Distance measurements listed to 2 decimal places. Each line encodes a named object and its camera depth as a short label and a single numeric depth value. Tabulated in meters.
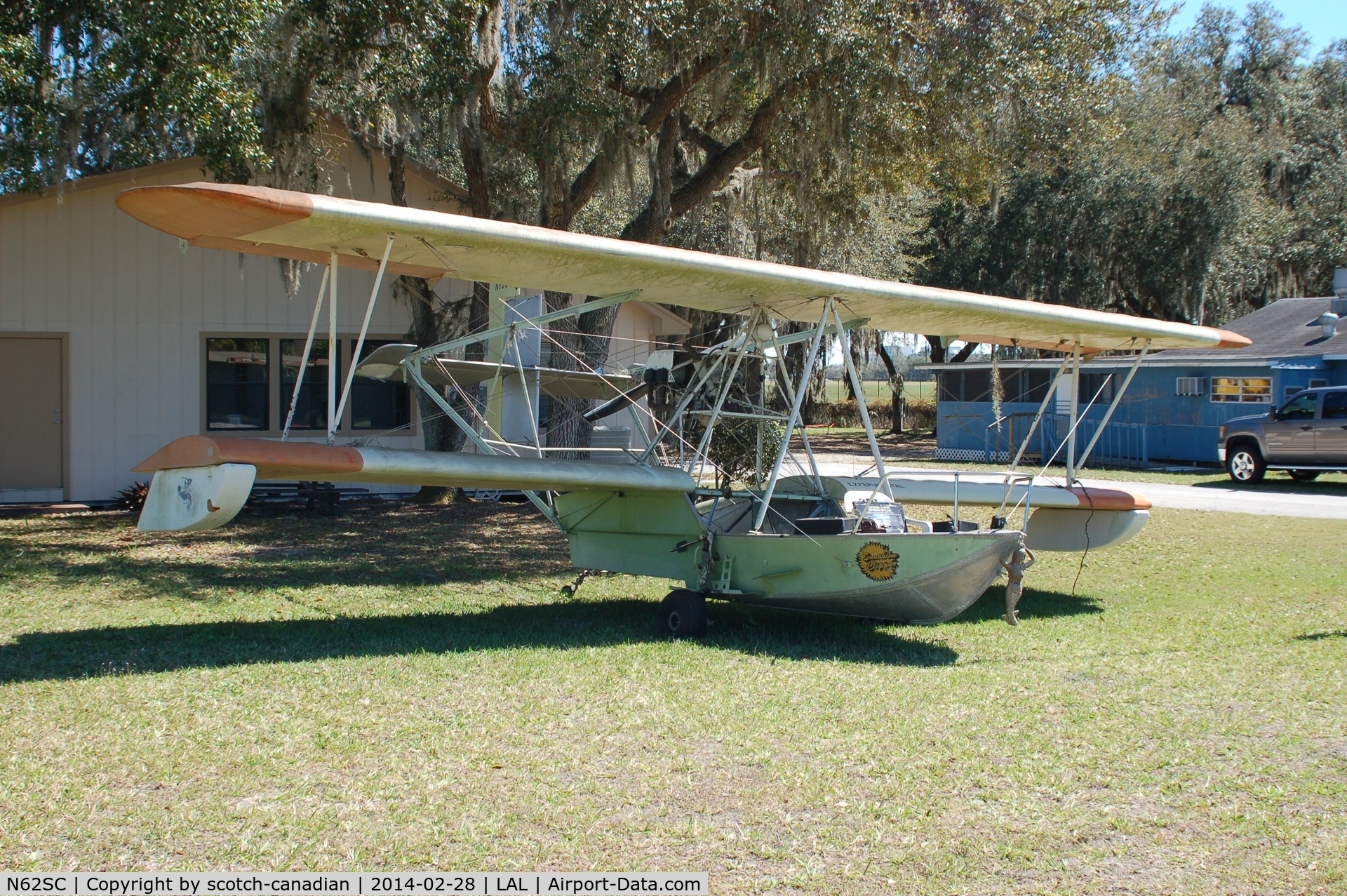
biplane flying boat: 6.61
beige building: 16.34
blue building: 25.14
